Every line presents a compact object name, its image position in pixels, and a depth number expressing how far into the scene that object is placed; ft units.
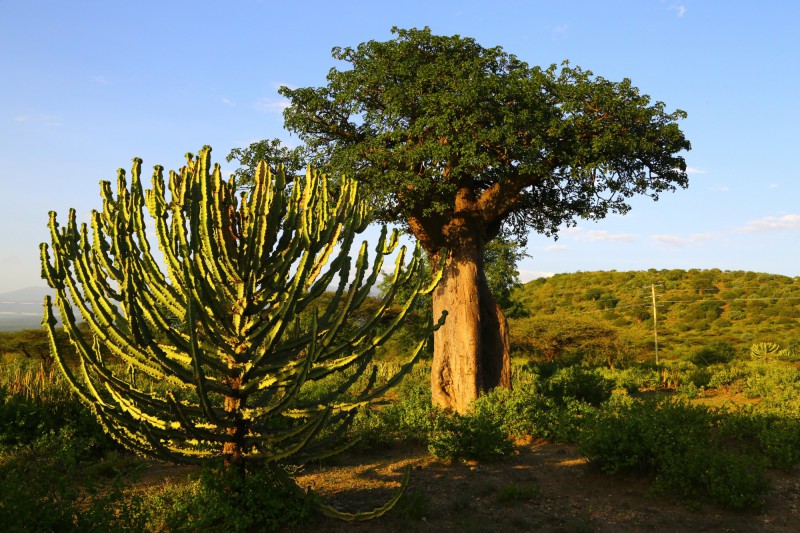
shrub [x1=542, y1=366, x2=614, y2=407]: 45.47
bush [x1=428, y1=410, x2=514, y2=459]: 31.01
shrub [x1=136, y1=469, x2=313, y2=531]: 18.90
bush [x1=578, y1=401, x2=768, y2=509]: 24.29
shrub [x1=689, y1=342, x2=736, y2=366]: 85.71
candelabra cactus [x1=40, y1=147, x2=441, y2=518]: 17.98
